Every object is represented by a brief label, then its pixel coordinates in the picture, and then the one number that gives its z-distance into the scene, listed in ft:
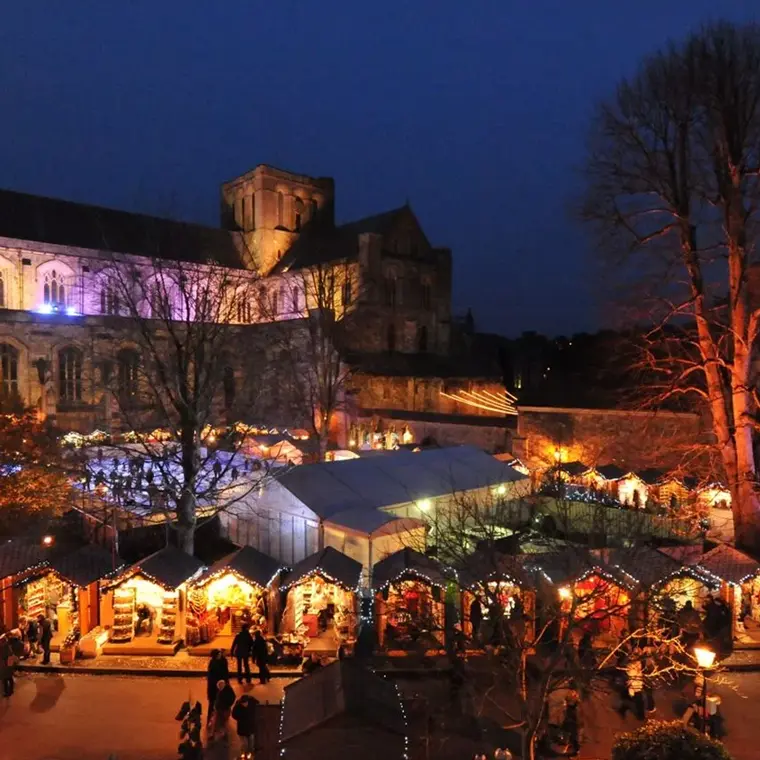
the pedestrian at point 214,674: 30.81
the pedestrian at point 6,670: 33.21
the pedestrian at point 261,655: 34.96
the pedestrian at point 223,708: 29.75
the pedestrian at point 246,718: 27.12
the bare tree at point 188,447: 48.03
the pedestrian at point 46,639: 37.29
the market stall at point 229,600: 39.55
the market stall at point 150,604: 39.01
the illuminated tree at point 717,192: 42.11
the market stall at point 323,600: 38.99
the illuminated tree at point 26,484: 50.88
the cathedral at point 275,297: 107.24
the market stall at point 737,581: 38.32
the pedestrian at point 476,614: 36.84
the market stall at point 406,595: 37.01
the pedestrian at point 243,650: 34.91
